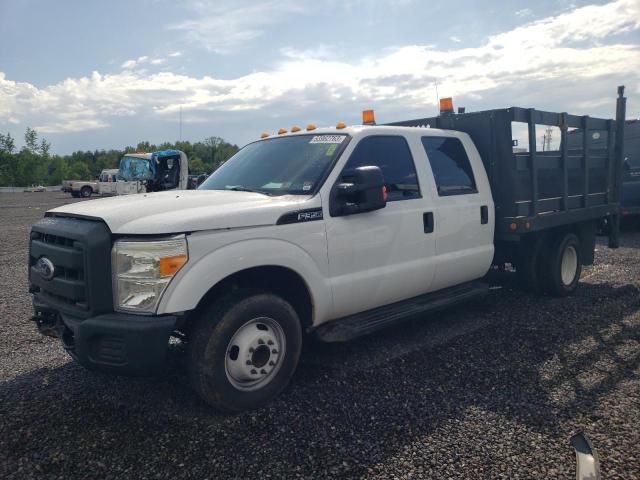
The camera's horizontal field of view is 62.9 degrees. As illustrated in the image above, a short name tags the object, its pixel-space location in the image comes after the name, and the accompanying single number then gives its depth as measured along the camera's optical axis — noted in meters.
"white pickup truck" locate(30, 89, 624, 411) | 3.14
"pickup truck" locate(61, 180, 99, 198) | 38.19
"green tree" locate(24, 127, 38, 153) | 85.12
